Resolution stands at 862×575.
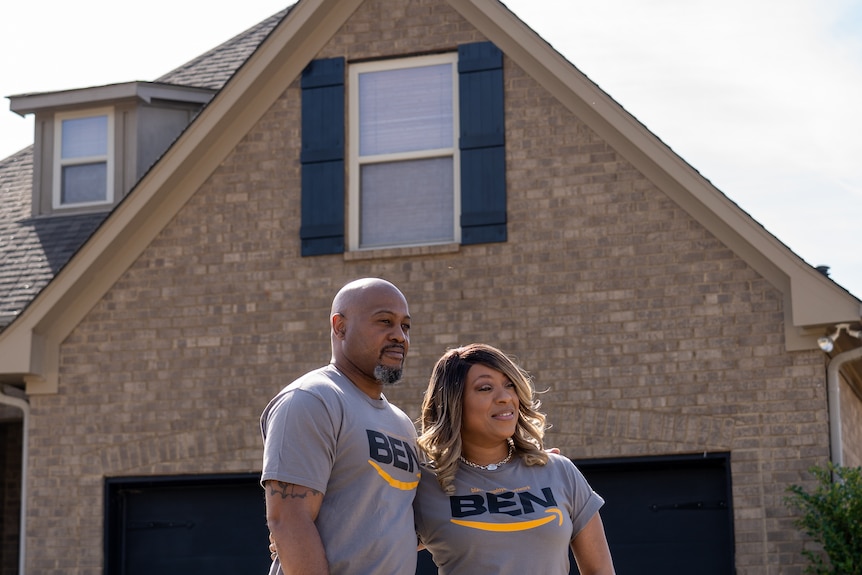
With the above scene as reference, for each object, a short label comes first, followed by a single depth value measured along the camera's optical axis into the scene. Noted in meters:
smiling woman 4.35
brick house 9.73
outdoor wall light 9.20
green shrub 8.69
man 3.95
